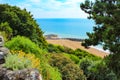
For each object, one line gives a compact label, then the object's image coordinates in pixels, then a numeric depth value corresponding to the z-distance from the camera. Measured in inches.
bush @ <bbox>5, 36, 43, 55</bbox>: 187.1
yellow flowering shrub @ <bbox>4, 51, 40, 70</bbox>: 125.5
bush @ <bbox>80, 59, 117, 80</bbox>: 352.6
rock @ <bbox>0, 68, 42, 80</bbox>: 109.8
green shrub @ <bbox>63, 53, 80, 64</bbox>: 431.5
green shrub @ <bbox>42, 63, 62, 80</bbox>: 186.9
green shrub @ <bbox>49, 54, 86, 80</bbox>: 275.5
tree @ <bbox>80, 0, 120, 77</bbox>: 307.5
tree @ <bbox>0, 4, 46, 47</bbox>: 466.2
